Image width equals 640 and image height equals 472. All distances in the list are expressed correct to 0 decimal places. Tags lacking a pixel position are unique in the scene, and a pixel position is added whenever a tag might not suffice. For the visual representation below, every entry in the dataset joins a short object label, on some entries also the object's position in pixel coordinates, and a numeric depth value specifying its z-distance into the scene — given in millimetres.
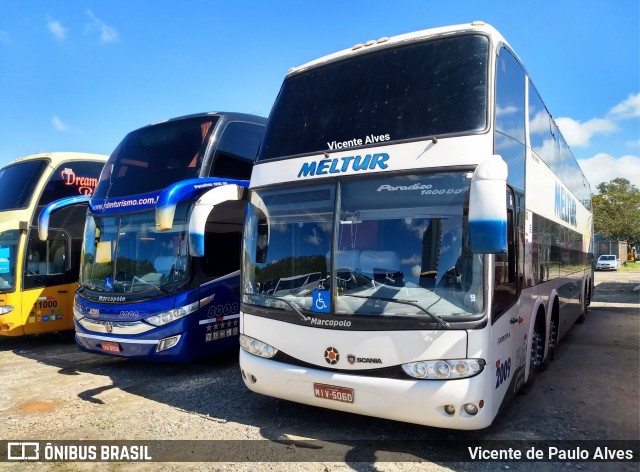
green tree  52875
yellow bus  9609
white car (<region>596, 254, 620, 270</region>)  43781
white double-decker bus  4180
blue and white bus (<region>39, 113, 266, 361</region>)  7078
